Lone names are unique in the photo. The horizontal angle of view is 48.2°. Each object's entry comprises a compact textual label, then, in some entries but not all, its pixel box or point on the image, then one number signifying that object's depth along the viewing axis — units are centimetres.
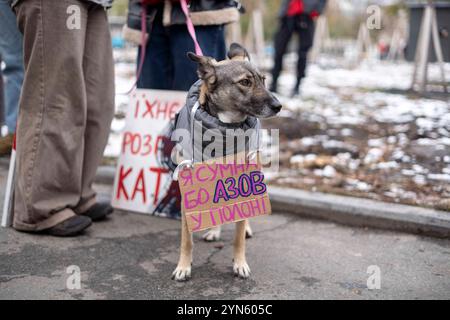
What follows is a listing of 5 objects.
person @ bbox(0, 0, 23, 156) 375
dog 281
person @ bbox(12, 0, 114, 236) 313
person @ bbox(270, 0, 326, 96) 788
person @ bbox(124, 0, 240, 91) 353
